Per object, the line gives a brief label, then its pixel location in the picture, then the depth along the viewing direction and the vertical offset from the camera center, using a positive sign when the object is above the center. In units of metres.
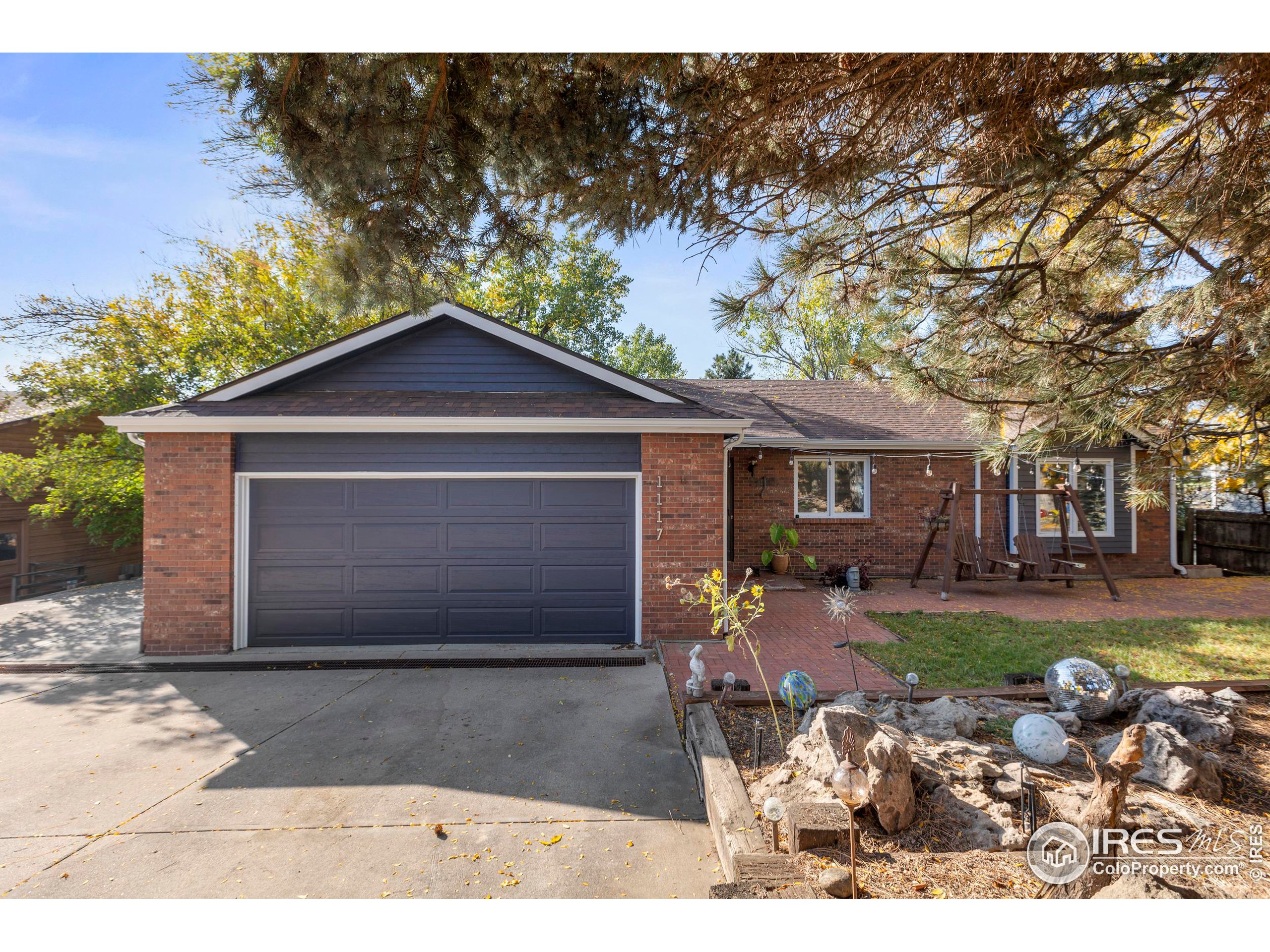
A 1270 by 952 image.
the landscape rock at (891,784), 2.64 -1.50
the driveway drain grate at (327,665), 5.69 -2.00
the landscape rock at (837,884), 2.20 -1.65
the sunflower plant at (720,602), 3.71 -1.05
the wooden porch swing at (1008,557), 9.06 -1.27
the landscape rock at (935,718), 3.59 -1.64
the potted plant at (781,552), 10.29 -1.34
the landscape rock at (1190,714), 3.49 -1.57
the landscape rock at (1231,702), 3.92 -1.62
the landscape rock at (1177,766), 2.93 -1.58
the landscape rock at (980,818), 2.52 -1.66
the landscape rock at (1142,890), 2.04 -1.56
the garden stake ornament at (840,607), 3.86 -0.92
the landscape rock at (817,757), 2.90 -1.59
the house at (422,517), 6.16 -0.42
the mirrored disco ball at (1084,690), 3.88 -1.50
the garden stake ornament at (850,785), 2.34 -1.33
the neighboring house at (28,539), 12.30 -1.47
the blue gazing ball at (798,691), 3.95 -1.55
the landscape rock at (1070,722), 3.70 -1.66
